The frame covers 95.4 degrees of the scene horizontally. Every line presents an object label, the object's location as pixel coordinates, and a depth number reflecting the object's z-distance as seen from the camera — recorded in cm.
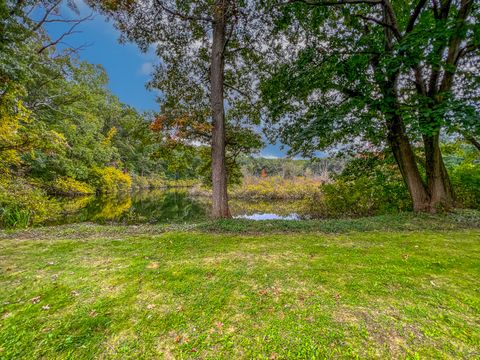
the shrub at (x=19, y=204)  725
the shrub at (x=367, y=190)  791
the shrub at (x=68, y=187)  1725
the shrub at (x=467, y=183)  752
